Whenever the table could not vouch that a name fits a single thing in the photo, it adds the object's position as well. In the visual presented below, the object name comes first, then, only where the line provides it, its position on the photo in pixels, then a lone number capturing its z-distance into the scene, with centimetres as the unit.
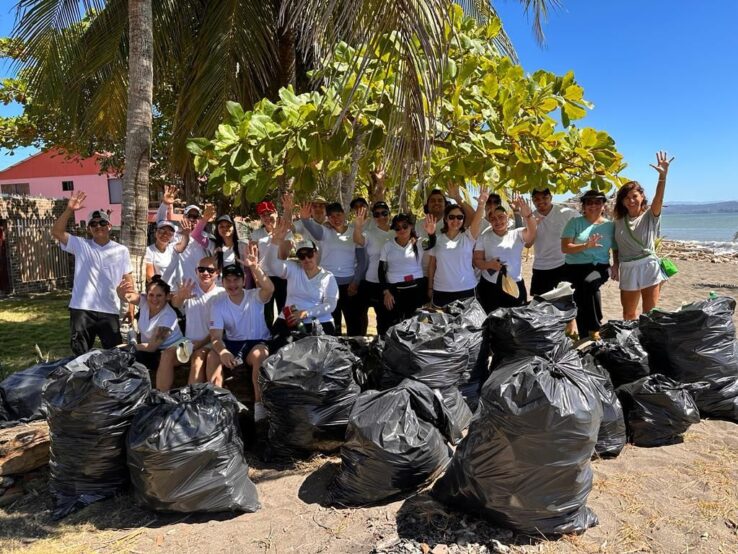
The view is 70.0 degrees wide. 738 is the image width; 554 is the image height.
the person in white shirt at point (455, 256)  492
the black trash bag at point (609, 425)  342
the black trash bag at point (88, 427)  315
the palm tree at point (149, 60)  602
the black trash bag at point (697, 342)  399
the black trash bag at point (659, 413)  360
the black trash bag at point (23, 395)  396
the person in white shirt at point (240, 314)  422
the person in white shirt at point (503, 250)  507
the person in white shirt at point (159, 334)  410
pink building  3080
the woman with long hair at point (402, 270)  502
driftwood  340
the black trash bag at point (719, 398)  400
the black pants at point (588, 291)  493
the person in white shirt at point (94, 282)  464
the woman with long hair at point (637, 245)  475
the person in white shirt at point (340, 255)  522
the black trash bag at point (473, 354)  397
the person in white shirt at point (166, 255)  505
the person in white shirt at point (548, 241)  523
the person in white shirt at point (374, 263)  524
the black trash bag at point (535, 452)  255
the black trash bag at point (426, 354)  360
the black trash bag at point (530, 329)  377
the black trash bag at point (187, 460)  298
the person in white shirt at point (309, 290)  443
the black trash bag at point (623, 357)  396
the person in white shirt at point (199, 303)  435
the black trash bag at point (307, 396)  353
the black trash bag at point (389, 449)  301
